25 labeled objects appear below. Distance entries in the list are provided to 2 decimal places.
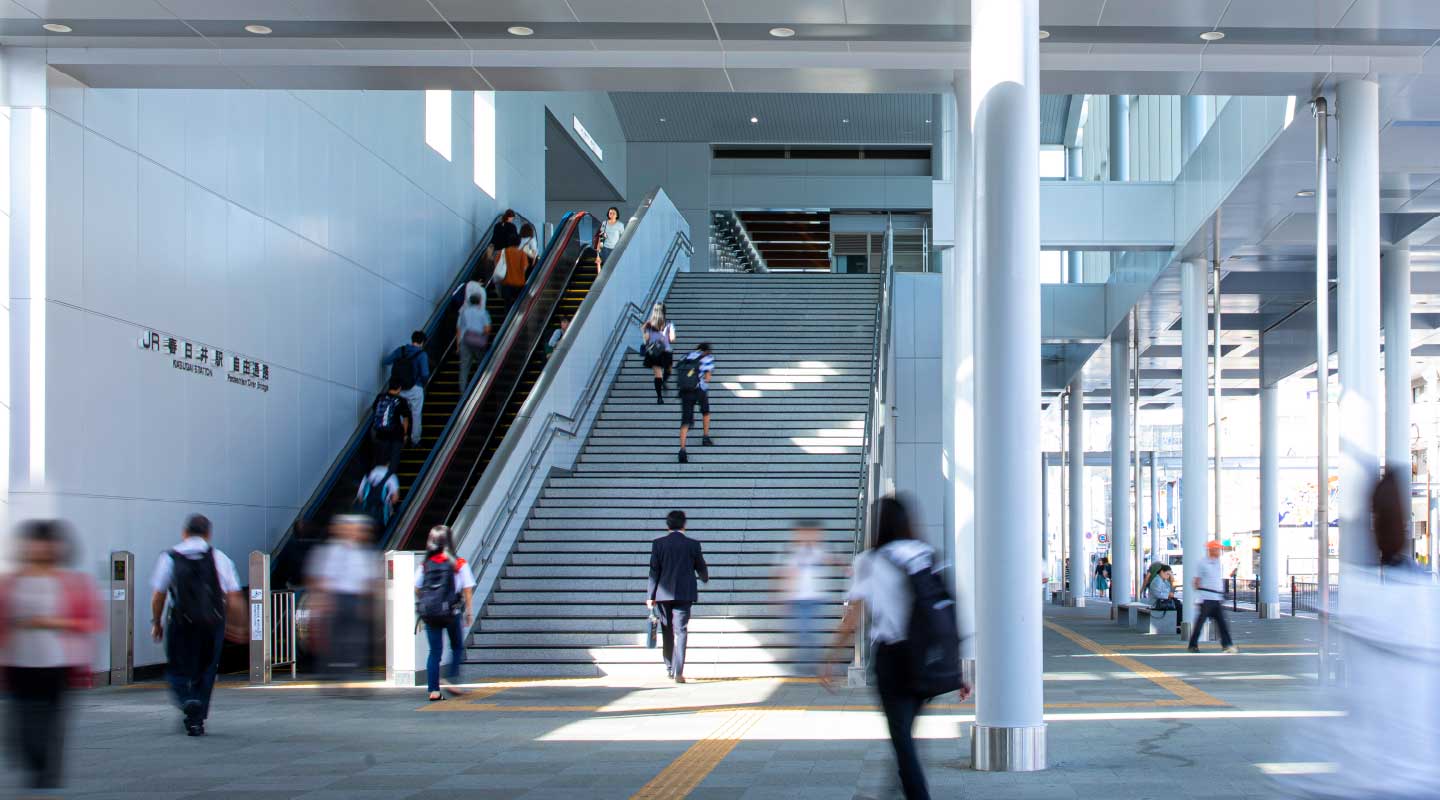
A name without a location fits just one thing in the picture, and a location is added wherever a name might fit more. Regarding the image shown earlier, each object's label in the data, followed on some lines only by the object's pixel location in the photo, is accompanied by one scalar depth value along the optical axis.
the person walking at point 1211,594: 16.06
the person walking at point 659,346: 18.47
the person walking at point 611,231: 24.62
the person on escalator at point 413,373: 18.23
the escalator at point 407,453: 15.60
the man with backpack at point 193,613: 8.85
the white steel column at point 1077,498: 31.27
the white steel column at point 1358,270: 10.54
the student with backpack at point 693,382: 16.69
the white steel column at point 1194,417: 18.08
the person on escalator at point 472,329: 19.89
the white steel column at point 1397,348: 19.09
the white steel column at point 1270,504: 25.17
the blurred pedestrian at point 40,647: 5.87
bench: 20.39
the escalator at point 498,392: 16.67
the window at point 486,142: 24.67
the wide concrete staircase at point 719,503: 13.05
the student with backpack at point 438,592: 10.74
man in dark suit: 11.77
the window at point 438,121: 21.67
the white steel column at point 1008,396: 7.39
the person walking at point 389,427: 17.28
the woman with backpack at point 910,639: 5.41
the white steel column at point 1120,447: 25.62
